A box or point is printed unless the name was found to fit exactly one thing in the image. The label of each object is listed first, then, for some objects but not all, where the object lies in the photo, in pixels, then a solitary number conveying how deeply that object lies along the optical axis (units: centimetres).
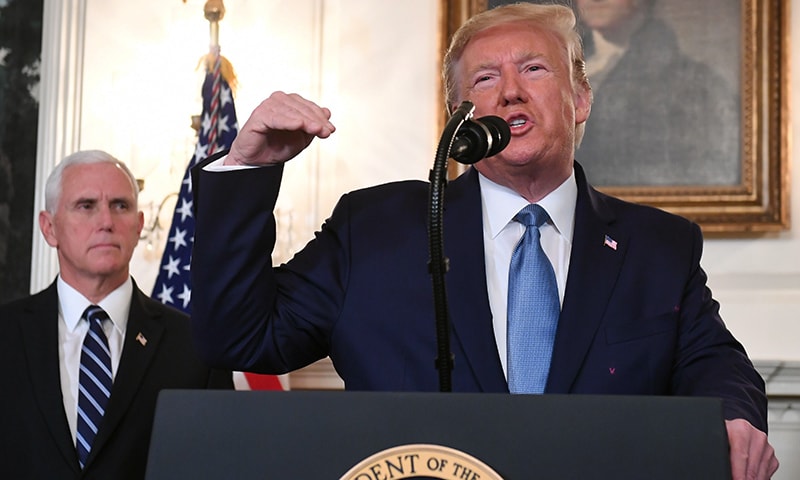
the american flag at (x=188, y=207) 438
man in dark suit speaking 172
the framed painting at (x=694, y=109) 435
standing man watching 299
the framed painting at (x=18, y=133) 500
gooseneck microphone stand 133
